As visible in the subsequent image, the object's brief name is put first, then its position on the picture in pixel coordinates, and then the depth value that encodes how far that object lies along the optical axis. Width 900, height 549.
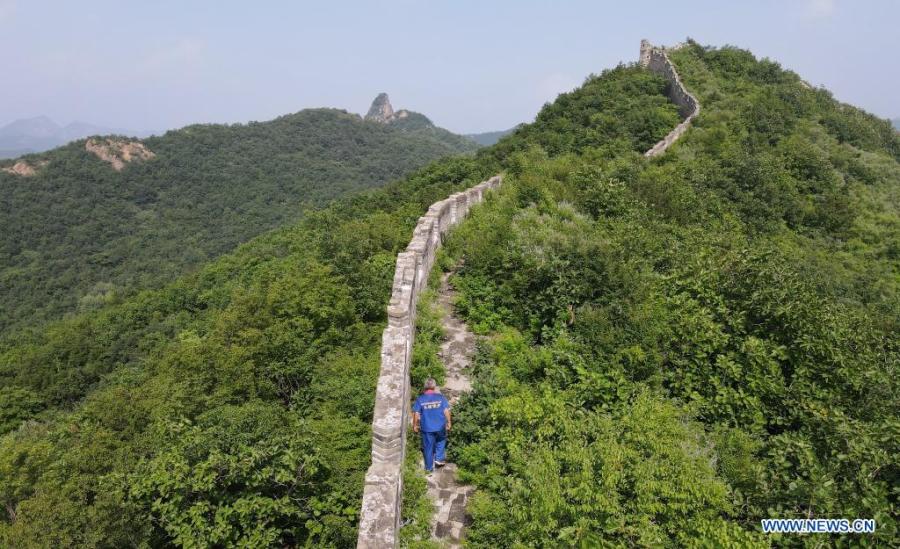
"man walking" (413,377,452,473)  6.00
